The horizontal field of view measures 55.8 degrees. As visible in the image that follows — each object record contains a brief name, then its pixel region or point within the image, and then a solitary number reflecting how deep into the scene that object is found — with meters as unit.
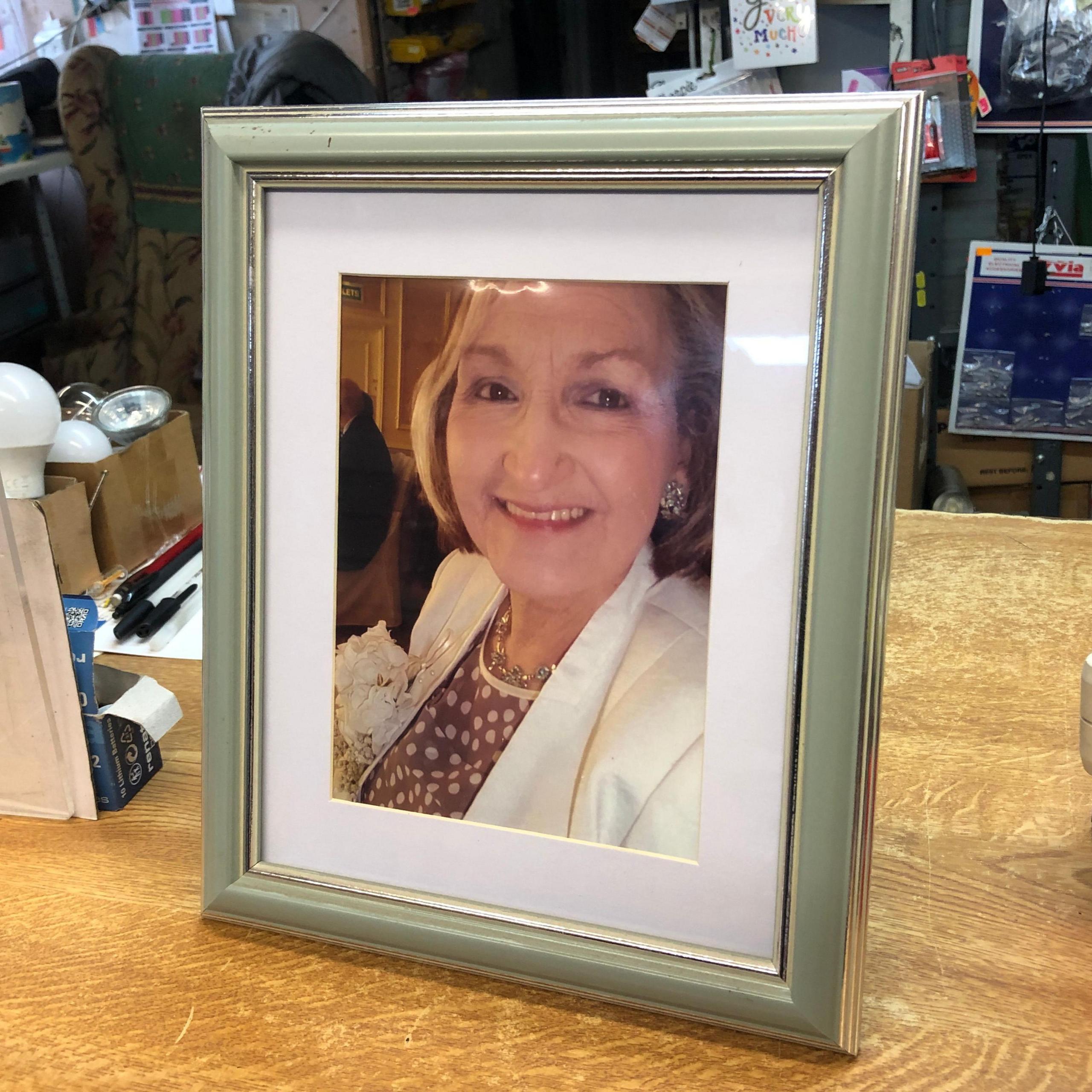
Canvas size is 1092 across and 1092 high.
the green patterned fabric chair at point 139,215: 1.98
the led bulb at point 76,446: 0.87
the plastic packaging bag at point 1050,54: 1.71
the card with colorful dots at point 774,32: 1.75
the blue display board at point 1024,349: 1.83
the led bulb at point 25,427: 0.75
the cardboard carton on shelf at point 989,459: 1.98
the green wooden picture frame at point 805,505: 0.38
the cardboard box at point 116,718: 0.56
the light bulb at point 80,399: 1.00
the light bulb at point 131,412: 0.95
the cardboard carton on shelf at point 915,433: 1.76
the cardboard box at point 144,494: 0.87
